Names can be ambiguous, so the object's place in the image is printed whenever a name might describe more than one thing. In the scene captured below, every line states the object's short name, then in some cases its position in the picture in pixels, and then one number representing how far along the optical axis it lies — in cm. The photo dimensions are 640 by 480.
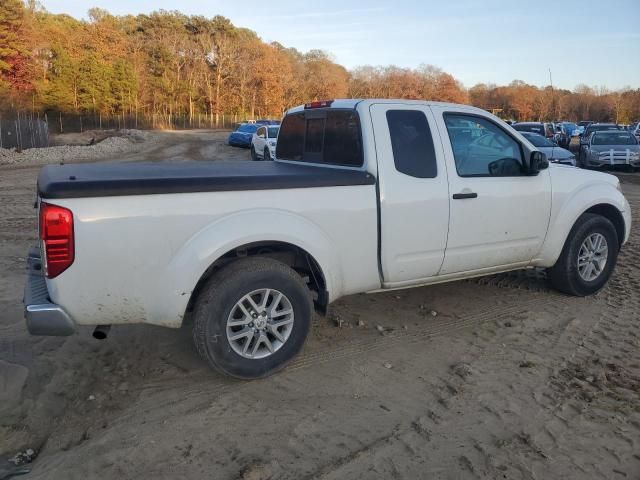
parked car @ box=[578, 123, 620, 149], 2309
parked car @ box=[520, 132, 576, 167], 1716
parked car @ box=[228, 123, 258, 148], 3487
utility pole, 8475
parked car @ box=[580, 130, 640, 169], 2044
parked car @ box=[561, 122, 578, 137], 4414
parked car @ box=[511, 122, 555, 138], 2613
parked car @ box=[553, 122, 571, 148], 3001
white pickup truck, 347
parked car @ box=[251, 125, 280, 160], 2261
